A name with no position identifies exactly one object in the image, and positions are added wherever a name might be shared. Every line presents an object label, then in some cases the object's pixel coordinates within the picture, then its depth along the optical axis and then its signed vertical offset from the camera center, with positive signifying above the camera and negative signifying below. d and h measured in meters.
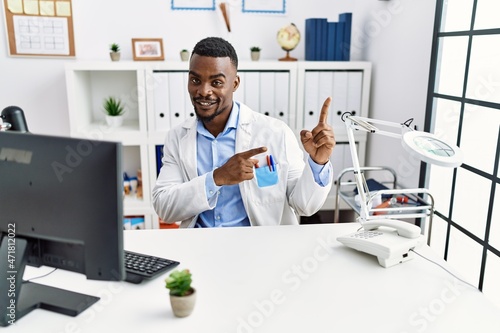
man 1.65 -0.38
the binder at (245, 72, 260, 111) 2.69 -0.14
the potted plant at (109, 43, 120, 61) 2.66 +0.07
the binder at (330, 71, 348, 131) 2.77 -0.19
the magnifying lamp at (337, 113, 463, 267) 1.13 -0.48
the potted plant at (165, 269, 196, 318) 1.03 -0.52
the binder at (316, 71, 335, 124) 2.76 -0.12
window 1.79 -0.27
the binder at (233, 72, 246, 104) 2.69 -0.15
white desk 1.02 -0.57
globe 2.78 +0.18
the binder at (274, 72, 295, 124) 2.72 -0.18
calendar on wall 2.72 +0.22
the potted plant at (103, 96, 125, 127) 2.75 -0.30
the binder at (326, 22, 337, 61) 2.77 +0.16
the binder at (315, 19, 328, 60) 2.76 +0.18
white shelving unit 2.64 -0.18
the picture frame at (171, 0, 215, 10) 2.84 +0.38
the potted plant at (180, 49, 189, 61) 2.70 +0.06
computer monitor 0.96 -0.32
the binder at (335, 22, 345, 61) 2.76 +0.16
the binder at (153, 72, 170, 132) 2.65 -0.22
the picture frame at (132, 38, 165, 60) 2.74 +0.10
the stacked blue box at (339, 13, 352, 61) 2.75 +0.19
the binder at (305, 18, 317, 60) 2.77 +0.17
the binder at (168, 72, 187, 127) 2.65 -0.19
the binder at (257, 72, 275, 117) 2.71 -0.16
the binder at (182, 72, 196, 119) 2.65 -0.22
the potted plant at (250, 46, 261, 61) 2.76 +0.08
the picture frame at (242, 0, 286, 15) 2.89 +0.38
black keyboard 1.21 -0.55
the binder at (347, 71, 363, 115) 2.78 -0.14
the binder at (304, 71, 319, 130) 2.74 -0.20
